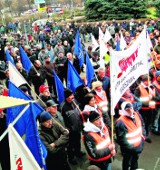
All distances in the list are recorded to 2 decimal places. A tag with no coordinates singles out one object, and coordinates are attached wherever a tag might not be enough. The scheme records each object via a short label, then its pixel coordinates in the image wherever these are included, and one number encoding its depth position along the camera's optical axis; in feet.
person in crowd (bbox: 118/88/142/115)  19.86
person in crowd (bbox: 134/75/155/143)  20.48
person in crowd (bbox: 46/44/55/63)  39.83
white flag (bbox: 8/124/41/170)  8.76
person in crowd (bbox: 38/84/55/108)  19.98
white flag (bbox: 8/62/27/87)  19.90
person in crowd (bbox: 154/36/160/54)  35.88
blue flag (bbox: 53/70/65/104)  20.42
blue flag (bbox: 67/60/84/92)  22.92
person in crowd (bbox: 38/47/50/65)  36.26
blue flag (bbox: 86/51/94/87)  25.77
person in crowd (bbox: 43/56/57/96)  30.37
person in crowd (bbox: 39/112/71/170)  14.30
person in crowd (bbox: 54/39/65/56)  40.08
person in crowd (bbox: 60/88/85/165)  17.70
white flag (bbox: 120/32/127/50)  35.43
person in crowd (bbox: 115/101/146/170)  15.17
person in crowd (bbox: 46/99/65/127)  16.62
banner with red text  15.83
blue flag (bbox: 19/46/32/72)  29.71
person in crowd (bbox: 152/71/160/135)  21.30
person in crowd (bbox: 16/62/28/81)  27.61
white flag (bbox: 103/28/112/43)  41.87
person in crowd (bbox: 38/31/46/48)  64.87
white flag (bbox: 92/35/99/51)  38.39
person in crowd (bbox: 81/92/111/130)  17.02
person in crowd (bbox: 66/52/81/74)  32.91
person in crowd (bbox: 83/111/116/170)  14.40
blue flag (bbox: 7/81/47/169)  12.39
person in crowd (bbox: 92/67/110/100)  23.30
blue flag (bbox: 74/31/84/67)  32.80
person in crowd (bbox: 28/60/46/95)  29.04
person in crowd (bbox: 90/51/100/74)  31.68
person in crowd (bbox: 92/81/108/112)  20.16
